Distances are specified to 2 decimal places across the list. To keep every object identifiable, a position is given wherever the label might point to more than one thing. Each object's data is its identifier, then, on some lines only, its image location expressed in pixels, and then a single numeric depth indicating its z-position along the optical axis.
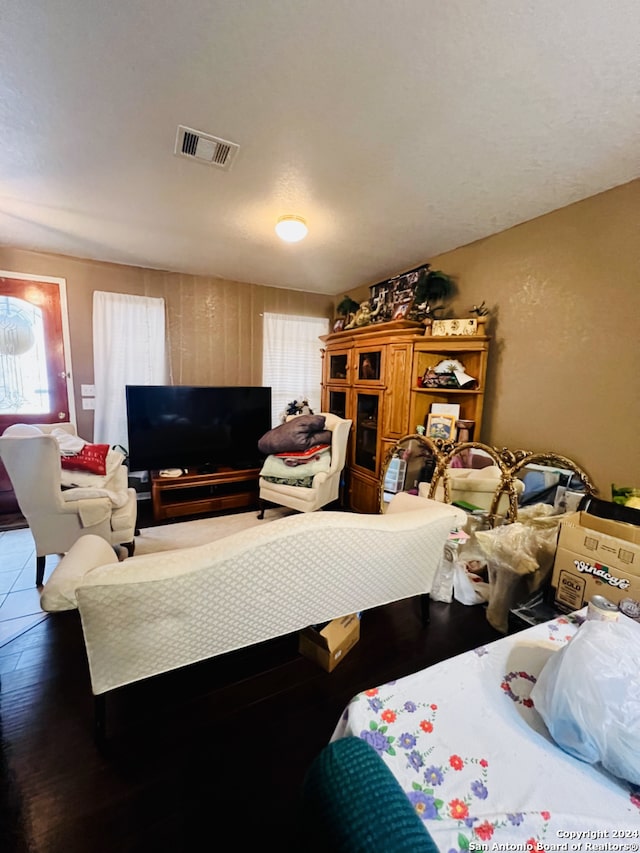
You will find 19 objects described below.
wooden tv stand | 3.07
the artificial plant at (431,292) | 2.60
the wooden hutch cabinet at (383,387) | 2.50
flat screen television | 3.13
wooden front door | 2.92
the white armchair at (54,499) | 1.95
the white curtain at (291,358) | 3.93
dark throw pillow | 3.11
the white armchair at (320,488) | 2.98
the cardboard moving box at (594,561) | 1.32
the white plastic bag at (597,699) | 0.60
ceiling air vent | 1.45
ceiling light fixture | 2.11
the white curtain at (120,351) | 3.19
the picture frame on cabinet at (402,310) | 2.71
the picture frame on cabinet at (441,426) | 2.52
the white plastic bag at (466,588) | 1.95
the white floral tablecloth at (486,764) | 0.53
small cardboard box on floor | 1.47
